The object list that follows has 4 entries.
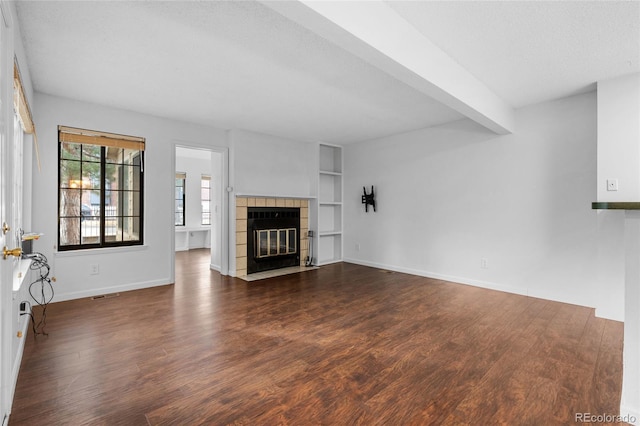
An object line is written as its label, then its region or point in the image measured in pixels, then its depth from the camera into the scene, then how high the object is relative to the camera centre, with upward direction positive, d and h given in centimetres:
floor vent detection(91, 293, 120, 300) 382 -104
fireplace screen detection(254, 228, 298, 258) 545 -52
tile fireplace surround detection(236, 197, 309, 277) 517 -3
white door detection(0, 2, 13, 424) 155 -5
